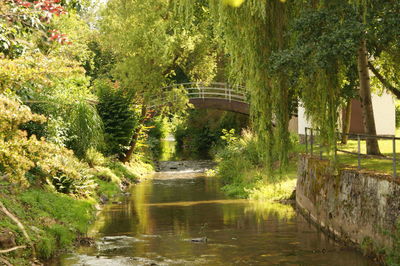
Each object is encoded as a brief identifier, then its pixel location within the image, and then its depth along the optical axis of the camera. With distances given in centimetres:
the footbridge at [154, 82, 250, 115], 3853
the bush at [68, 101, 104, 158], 2536
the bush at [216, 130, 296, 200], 2492
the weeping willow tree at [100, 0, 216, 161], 3192
